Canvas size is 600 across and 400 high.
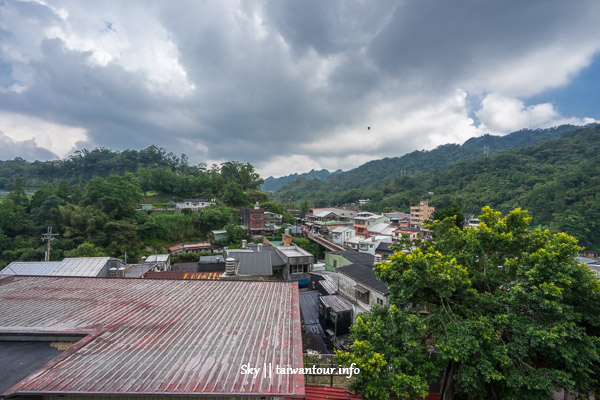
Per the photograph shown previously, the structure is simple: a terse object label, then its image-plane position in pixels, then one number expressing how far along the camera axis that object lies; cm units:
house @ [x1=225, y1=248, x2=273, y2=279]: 1988
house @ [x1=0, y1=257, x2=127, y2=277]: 1488
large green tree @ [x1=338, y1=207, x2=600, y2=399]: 582
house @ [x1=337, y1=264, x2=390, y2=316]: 1455
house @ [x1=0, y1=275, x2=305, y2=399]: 425
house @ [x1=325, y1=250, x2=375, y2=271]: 2254
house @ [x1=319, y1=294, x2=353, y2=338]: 1483
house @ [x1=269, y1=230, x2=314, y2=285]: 2362
